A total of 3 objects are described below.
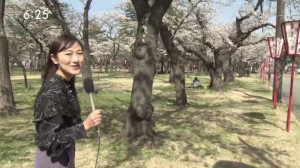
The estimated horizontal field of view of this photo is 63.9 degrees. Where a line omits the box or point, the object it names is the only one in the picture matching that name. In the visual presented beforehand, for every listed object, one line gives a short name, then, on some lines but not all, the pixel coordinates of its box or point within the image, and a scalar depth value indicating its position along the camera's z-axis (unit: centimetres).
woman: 153
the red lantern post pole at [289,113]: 590
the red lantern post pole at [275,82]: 864
